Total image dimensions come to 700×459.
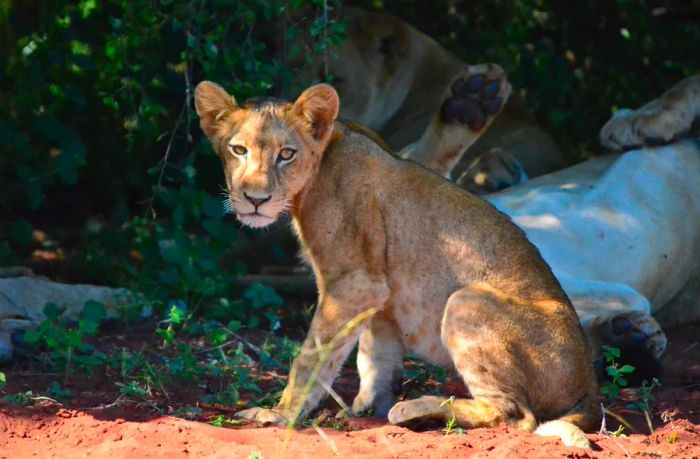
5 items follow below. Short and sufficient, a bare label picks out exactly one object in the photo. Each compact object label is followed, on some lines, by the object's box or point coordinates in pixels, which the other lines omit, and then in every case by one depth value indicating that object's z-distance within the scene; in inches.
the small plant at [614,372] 394.9
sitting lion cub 348.5
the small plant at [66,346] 403.5
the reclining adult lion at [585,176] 494.3
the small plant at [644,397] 388.2
